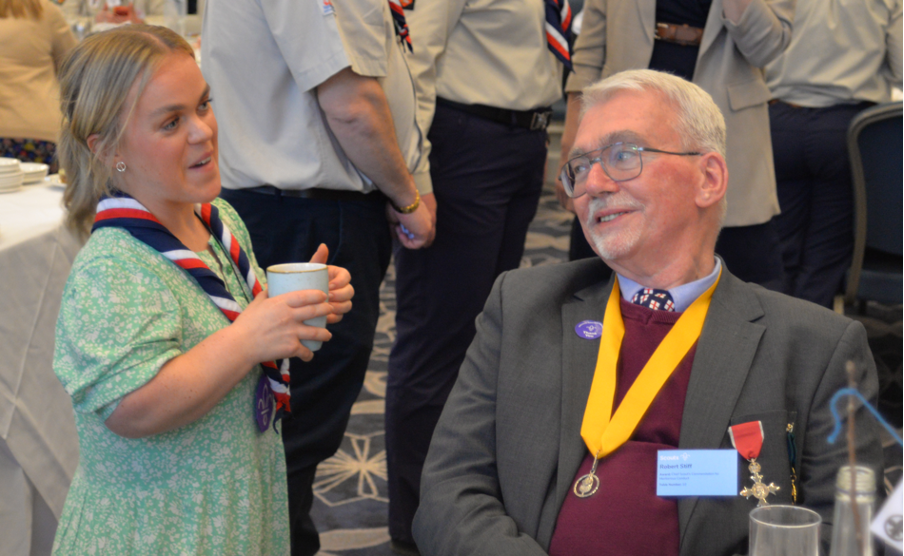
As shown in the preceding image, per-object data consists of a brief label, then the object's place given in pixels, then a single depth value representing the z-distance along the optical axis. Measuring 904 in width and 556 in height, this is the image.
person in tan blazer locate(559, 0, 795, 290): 2.42
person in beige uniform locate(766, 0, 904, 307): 3.47
